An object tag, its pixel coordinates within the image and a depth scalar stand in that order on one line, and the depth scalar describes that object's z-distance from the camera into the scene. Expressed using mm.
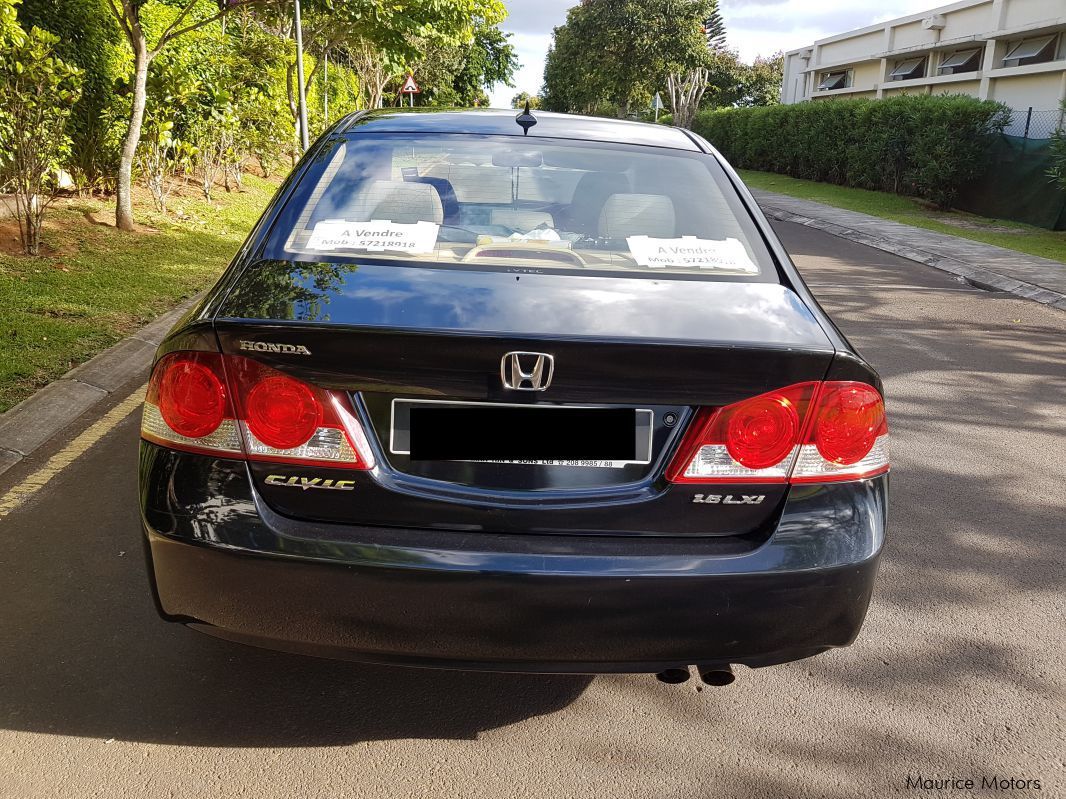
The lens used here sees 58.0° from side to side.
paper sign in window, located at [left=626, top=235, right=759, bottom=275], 2723
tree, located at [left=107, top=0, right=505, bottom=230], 10719
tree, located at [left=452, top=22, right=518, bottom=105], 52312
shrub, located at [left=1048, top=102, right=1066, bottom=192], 16953
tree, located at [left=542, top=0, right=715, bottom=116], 45438
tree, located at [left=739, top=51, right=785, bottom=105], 70062
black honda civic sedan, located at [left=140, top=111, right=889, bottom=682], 2119
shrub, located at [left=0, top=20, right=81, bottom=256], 8539
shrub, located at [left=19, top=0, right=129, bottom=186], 11211
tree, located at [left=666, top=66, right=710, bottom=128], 49531
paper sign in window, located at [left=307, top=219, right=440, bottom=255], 2685
